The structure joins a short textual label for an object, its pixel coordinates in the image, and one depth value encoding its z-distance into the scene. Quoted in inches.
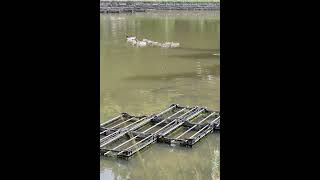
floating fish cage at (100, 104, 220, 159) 348.5
